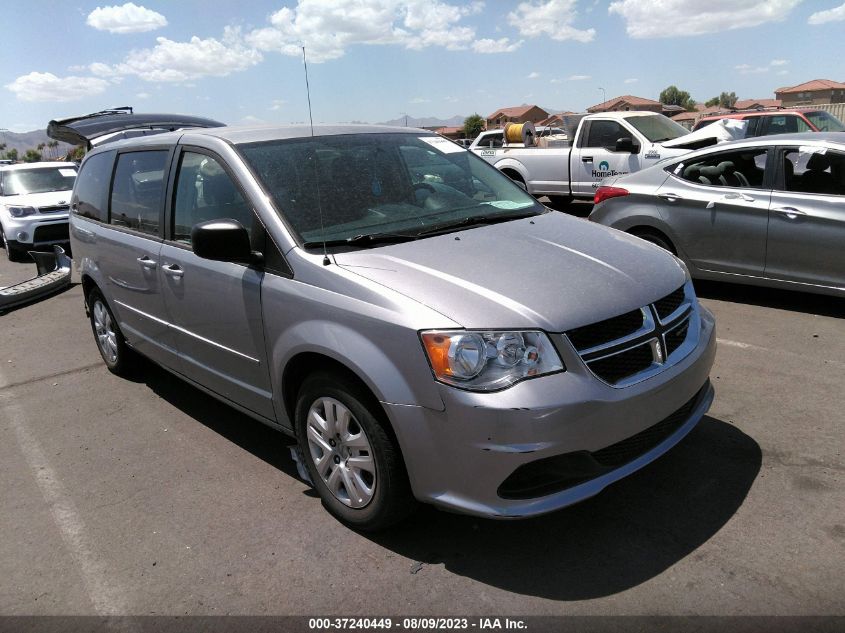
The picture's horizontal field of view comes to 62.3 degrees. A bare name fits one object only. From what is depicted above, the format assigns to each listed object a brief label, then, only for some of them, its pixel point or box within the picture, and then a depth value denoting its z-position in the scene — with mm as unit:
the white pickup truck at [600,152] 10820
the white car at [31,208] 12227
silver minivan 2650
